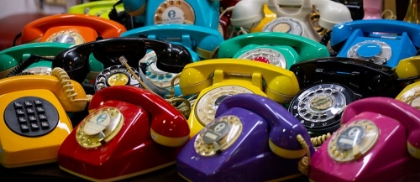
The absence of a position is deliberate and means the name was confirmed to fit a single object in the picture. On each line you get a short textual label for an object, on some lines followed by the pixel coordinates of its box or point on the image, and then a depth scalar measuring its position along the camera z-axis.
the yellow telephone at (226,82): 1.06
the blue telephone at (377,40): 1.21
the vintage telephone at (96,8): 2.03
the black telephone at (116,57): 1.23
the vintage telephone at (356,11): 1.72
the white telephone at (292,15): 1.45
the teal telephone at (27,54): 1.37
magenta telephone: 0.79
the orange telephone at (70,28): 1.56
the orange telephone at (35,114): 0.99
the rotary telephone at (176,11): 1.56
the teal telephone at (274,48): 1.27
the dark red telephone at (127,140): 0.92
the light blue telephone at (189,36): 1.41
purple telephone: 0.84
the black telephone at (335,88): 1.01
